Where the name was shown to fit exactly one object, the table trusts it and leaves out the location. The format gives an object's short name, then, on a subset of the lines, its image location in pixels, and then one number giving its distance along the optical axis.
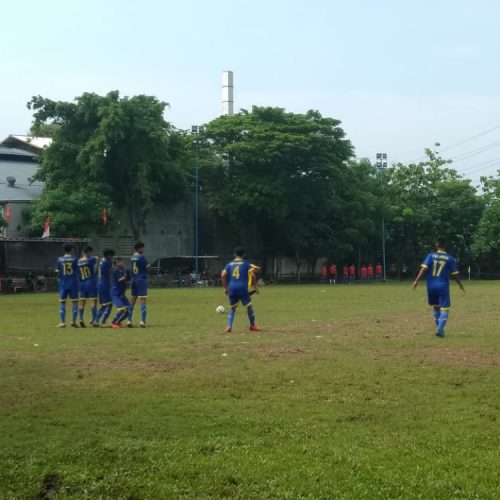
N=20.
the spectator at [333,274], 59.59
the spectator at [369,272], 65.94
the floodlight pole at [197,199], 54.72
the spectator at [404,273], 65.25
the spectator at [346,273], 63.95
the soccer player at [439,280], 14.78
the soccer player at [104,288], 18.11
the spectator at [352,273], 62.83
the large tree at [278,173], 55.59
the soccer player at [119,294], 17.80
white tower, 69.50
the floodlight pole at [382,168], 67.88
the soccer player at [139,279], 17.94
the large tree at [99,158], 45.53
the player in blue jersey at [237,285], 16.30
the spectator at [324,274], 60.71
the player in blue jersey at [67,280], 17.92
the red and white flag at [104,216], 45.81
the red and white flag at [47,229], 42.84
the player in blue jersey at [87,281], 18.22
